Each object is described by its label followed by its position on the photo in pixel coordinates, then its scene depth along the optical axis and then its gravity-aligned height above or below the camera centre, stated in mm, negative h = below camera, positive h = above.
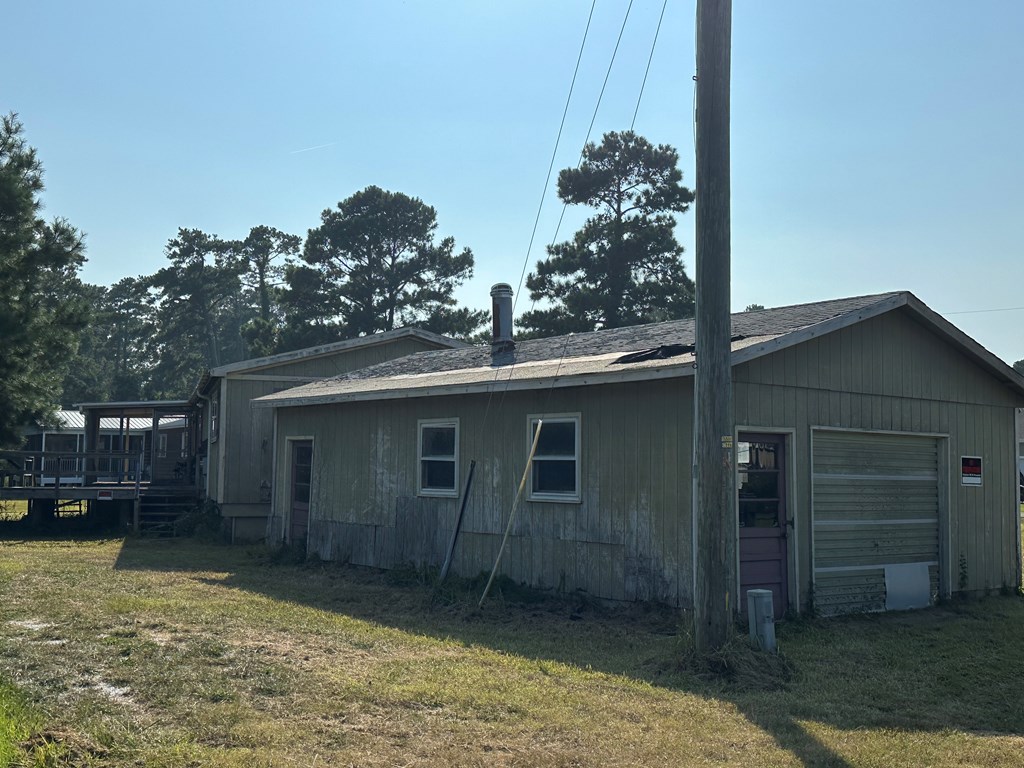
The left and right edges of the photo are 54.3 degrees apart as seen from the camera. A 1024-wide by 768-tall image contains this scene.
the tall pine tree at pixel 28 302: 16016 +2926
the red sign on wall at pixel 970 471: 13133 +78
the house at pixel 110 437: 38875 +1385
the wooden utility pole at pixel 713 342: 8070 +1087
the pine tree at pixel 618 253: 37219 +8428
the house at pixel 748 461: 10758 +160
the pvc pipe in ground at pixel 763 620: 8461 -1230
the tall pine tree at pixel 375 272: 43750 +8995
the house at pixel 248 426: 21094 +957
